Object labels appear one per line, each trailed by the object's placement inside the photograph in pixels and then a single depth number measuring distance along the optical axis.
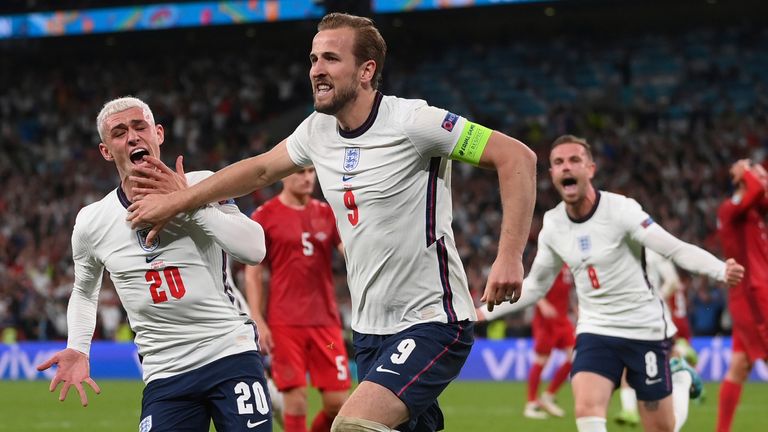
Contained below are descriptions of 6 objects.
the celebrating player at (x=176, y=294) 10.25
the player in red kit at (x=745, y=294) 19.28
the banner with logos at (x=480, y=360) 35.78
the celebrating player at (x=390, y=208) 9.59
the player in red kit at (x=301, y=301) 17.23
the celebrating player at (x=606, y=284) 14.77
